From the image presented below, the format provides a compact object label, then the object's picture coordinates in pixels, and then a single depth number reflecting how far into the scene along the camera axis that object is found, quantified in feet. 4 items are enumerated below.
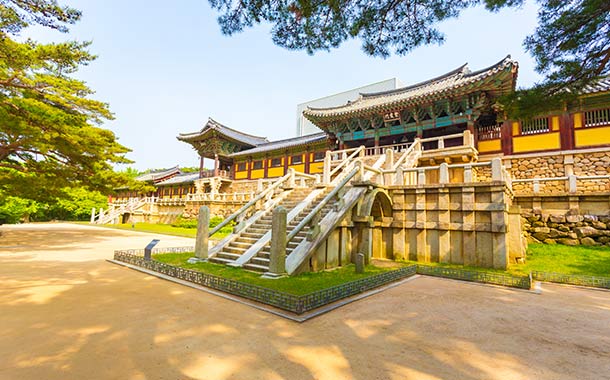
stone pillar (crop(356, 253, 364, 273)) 24.34
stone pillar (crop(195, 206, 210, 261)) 28.09
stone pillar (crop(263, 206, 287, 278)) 21.91
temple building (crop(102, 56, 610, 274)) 27.20
